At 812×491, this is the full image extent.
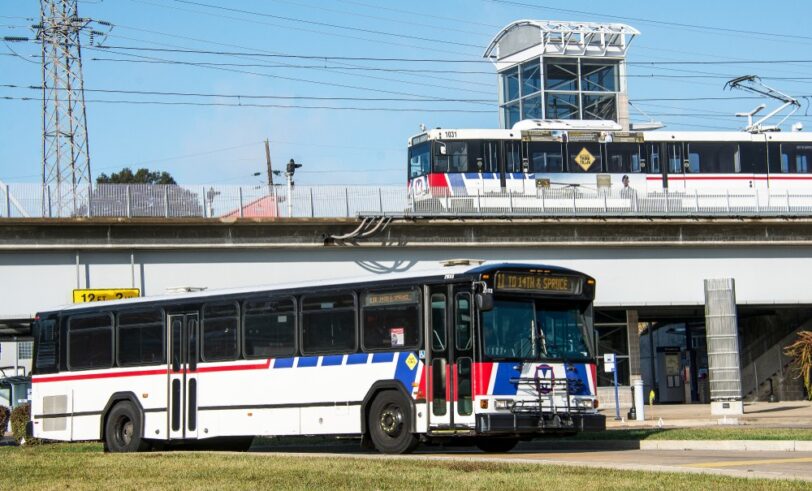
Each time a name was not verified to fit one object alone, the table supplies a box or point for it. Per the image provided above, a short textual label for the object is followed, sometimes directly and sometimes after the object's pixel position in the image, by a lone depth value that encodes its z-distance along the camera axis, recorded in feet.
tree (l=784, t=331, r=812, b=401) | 153.28
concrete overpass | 124.16
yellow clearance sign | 120.57
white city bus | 65.67
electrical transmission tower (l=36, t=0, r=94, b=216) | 169.37
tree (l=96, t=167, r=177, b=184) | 444.88
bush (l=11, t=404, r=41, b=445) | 103.52
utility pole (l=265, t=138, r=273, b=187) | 260.60
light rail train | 152.46
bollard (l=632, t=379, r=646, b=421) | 117.39
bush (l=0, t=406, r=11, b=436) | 113.39
